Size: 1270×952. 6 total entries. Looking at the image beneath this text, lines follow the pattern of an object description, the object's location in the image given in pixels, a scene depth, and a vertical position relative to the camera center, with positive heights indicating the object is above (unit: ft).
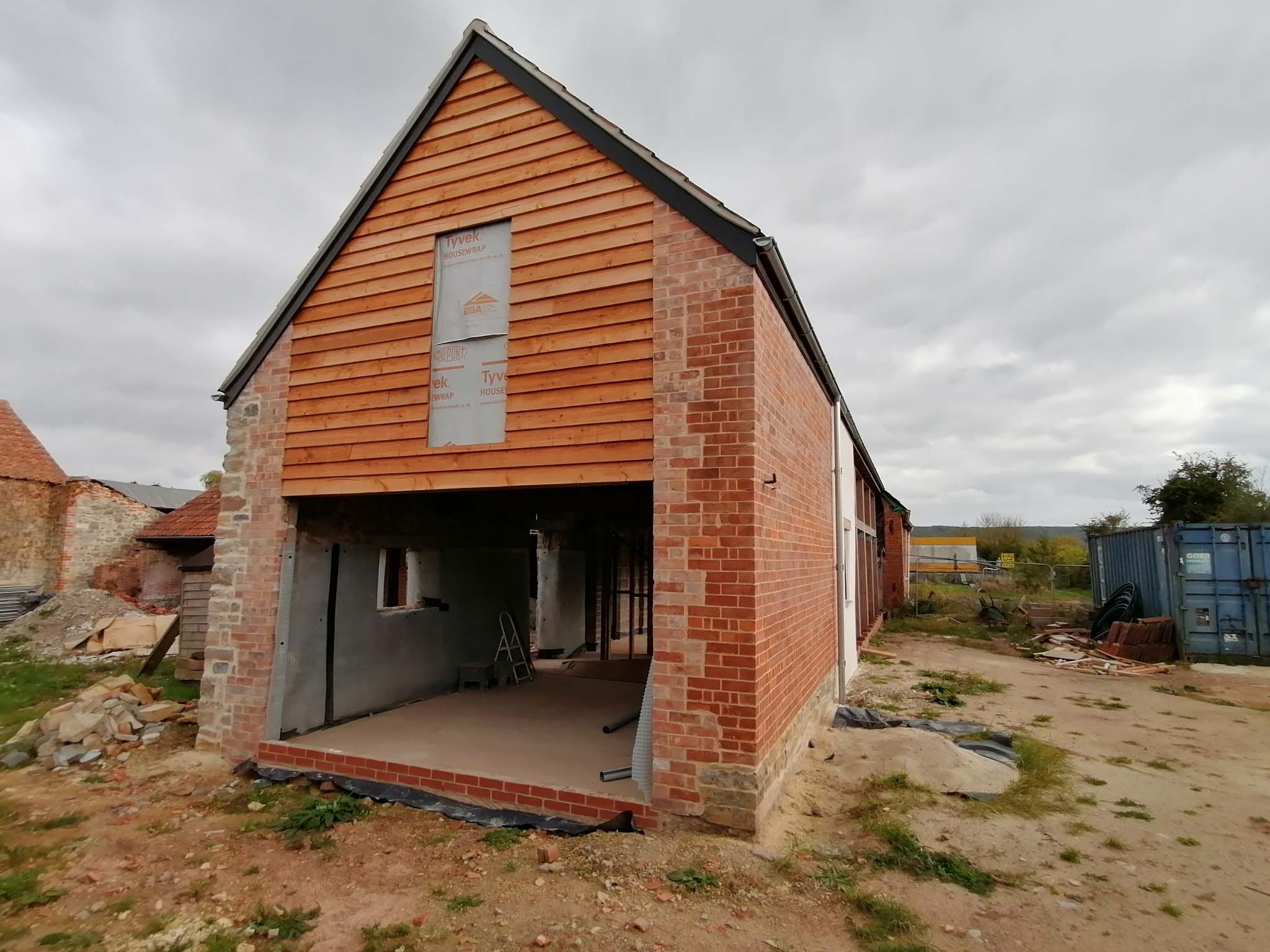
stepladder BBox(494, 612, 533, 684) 32.63 -5.45
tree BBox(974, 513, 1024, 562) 142.20 +1.51
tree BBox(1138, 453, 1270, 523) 78.95 +7.29
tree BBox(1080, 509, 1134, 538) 113.09 +4.29
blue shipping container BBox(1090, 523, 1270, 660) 41.96 -2.47
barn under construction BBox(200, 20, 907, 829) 15.44 +2.65
